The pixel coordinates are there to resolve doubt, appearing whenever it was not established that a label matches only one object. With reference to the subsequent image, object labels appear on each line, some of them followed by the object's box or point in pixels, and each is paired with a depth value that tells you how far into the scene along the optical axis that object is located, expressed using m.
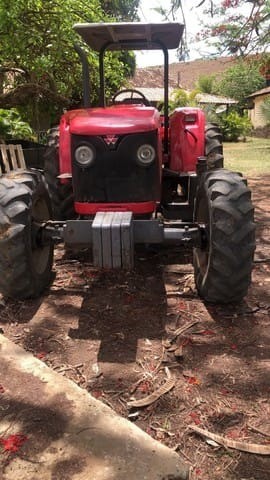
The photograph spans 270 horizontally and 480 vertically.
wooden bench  8.56
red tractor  3.70
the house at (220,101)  38.75
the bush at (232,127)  29.98
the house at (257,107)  36.16
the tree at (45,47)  7.54
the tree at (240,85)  43.16
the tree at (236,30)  7.28
